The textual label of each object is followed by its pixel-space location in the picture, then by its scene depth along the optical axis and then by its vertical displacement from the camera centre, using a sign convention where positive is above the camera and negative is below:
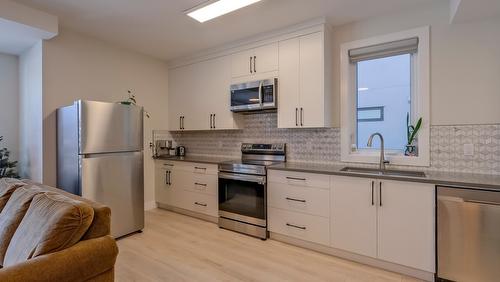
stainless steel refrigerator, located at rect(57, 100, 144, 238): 2.69 -0.20
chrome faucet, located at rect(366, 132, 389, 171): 2.69 -0.20
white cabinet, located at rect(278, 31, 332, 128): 2.83 +0.63
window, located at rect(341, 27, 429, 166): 2.56 +0.48
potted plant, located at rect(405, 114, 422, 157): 2.63 -0.05
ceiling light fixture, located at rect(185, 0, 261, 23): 2.41 +1.27
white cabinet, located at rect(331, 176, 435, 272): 2.11 -0.72
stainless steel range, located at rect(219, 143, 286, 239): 2.99 -0.66
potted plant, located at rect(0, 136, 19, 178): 2.95 -0.30
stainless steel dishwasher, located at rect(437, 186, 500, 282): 1.86 -0.73
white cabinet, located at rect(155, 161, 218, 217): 3.49 -0.69
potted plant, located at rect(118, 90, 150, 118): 3.60 +0.59
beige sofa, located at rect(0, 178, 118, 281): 1.17 -0.53
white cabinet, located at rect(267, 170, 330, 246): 2.60 -0.71
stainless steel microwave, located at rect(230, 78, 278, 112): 3.15 +0.54
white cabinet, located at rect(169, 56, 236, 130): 3.66 +0.65
